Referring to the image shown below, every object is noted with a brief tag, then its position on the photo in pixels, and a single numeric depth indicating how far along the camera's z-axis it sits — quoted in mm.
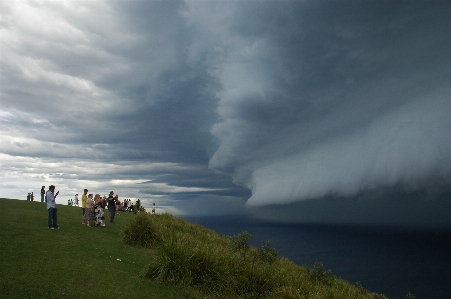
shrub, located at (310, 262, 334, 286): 20406
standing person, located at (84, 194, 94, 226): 20545
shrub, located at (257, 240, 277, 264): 19172
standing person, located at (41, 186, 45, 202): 36169
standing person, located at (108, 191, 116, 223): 25133
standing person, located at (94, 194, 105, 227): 21484
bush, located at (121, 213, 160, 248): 17233
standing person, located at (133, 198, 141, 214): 37744
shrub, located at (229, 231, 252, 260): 16922
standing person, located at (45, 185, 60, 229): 17141
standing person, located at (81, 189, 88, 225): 20500
